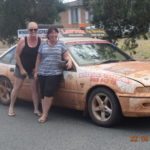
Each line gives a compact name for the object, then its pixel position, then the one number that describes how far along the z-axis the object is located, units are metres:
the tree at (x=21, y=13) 11.85
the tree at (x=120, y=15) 8.89
